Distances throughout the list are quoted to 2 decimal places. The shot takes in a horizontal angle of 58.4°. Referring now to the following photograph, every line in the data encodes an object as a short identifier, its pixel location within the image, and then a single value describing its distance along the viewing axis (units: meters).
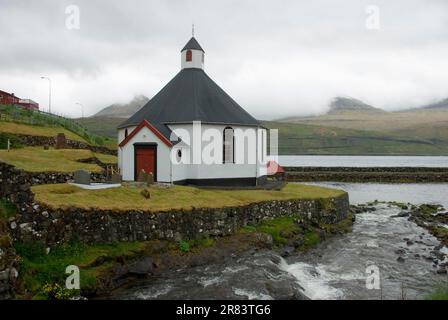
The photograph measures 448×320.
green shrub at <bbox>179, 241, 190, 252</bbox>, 22.28
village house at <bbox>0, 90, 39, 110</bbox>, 64.85
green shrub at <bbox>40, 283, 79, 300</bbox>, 15.60
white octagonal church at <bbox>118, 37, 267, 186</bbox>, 34.03
